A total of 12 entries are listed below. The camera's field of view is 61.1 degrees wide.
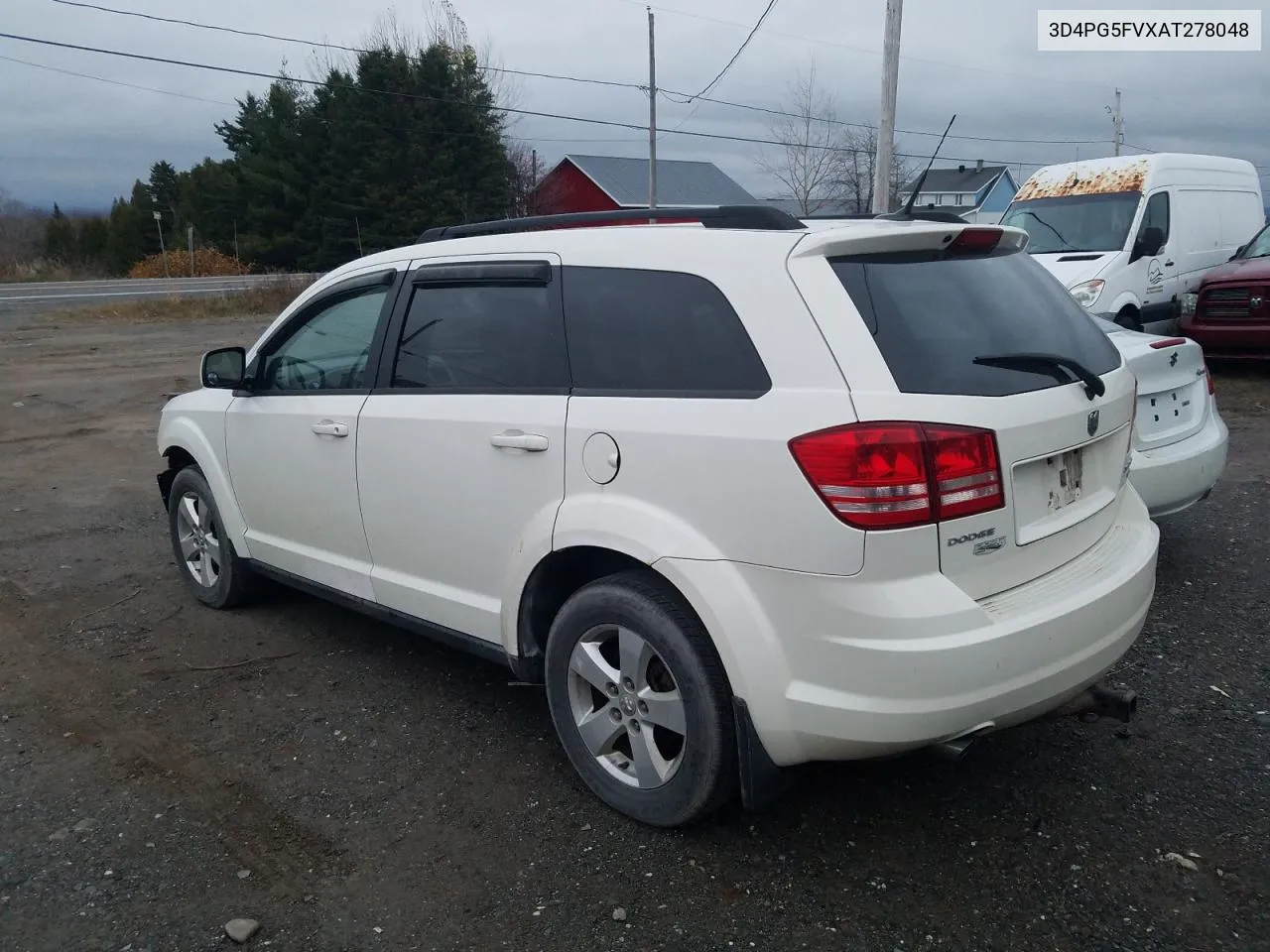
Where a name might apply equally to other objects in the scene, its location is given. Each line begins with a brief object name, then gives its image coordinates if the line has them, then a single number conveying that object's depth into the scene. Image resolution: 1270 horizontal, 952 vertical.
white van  10.84
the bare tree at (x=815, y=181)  43.69
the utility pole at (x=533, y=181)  54.88
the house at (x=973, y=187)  67.06
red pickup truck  10.77
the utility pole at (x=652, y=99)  36.81
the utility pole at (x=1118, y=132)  53.44
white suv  2.74
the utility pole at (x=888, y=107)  17.22
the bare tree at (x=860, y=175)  44.84
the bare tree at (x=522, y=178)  49.84
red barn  54.72
